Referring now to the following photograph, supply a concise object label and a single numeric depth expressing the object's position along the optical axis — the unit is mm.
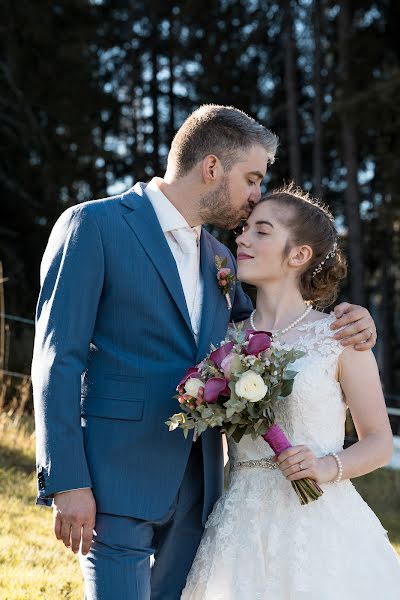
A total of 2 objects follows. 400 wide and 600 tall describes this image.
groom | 2771
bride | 2961
